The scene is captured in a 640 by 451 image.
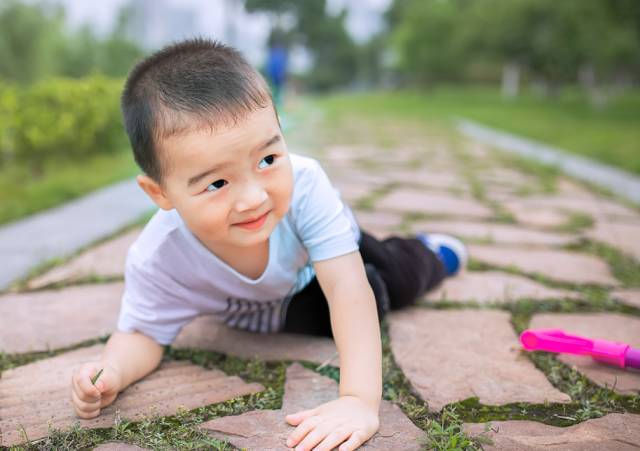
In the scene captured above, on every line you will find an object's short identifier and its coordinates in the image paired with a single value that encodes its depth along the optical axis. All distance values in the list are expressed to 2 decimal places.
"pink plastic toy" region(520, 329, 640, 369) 1.42
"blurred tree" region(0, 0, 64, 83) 11.41
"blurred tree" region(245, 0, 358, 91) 40.28
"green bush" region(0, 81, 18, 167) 3.92
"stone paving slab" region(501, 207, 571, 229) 2.97
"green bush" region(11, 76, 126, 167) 4.16
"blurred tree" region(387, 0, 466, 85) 27.03
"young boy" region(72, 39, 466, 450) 1.19
